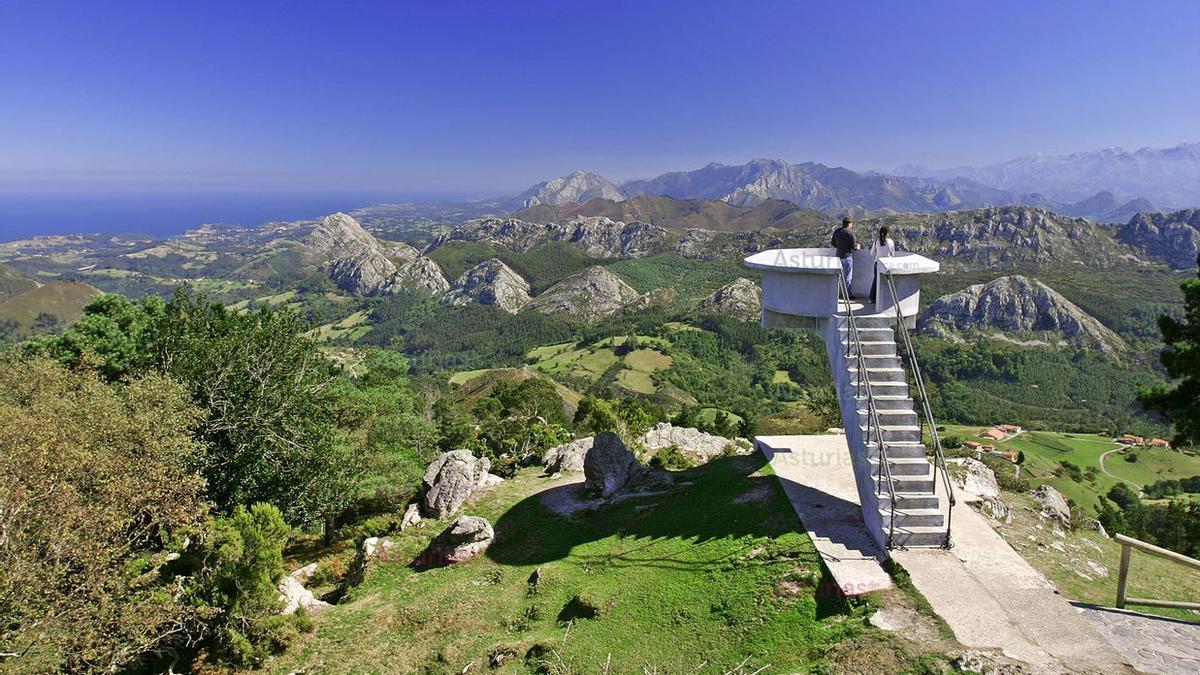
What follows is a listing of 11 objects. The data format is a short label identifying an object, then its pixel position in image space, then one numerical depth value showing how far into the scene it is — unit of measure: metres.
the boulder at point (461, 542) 14.41
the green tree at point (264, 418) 18.25
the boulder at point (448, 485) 17.61
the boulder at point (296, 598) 12.51
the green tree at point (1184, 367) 15.22
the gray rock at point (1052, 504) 12.77
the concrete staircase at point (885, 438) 9.67
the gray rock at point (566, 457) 21.33
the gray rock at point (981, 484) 12.03
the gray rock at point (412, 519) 16.86
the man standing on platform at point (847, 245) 12.12
